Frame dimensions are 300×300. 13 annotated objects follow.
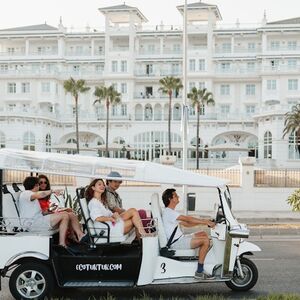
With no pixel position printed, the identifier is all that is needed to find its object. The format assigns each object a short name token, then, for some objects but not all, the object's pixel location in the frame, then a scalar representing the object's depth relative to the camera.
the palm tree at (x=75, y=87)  71.81
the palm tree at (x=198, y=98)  70.81
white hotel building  75.44
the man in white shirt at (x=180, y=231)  9.10
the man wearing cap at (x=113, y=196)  9.80
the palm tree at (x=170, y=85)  71.19
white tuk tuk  8.81
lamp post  26.83
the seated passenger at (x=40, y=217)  9.15
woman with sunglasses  9.25
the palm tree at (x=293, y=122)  60.09
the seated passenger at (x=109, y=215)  9.02
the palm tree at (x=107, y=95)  72.56
